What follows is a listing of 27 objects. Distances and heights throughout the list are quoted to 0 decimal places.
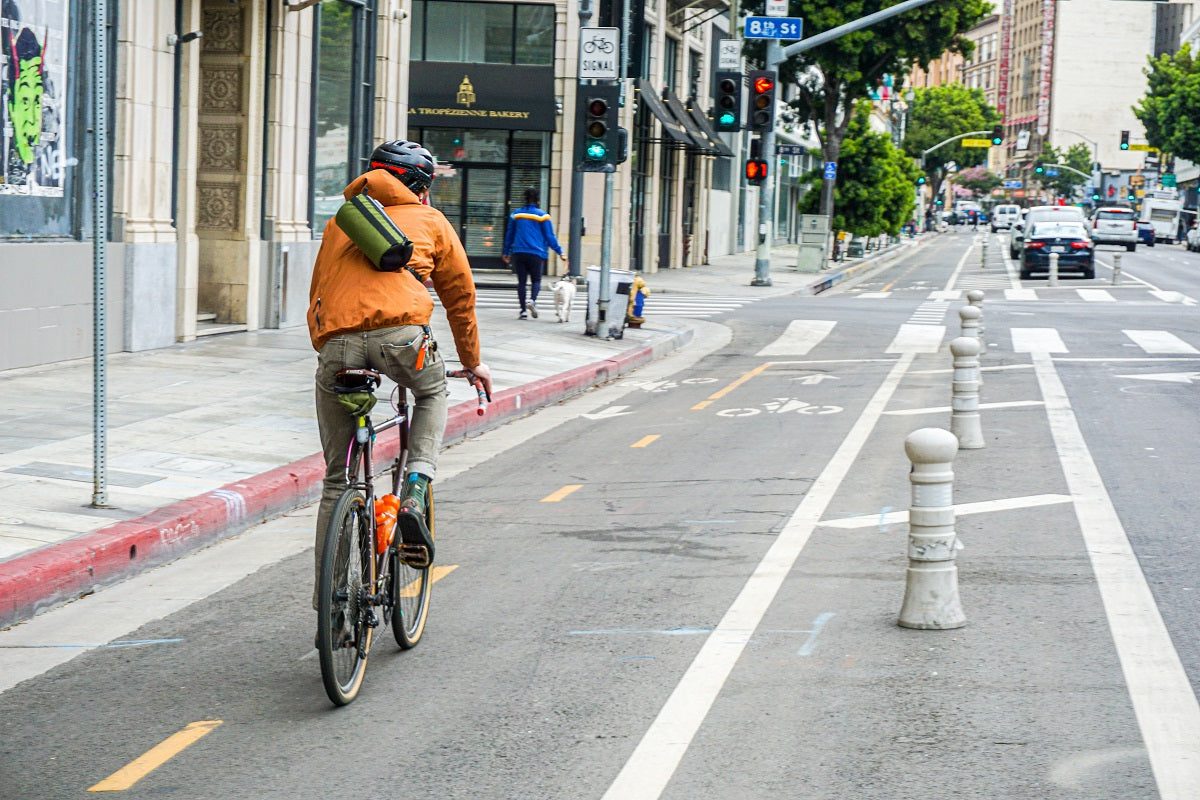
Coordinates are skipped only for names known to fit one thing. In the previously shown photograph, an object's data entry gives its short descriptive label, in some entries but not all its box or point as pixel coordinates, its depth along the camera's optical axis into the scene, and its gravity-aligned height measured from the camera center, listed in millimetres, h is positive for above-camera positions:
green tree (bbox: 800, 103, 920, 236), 49906 +2313
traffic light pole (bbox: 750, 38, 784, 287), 35438 +309
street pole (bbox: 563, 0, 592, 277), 30031 +275
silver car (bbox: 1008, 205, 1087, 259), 42969 +1313
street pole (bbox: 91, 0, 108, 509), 7816 -273
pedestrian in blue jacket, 21734 +51
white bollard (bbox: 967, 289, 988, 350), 15082 -392
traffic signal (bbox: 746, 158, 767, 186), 33438 +1695
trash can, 20234 -753
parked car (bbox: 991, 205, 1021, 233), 105562 +2840
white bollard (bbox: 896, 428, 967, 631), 6270 -1176
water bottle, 5551 -1015
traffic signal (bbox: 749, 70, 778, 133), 31234 +3088
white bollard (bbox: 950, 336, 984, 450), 11453 -1061
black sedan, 40500 +340
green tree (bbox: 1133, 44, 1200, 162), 95500 +10052
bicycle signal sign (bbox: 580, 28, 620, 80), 19422 +2368
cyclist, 5434 -279
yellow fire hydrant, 21984 -841
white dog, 21672 -766
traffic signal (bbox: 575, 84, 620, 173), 19625 +1405
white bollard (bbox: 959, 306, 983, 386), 13664 -551
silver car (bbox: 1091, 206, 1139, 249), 72375 +1605
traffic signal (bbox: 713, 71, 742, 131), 27188 +2598
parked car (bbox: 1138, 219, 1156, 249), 90125 +1783
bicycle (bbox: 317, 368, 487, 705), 5113 -1157
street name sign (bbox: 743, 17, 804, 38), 32250 +4636
